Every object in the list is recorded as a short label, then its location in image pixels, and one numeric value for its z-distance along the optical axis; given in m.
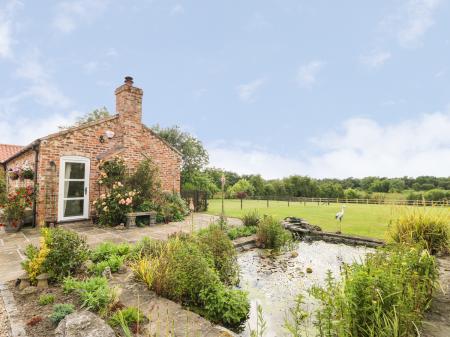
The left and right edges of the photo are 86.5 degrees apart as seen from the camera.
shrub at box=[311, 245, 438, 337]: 2.05
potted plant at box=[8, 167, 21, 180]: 8.75
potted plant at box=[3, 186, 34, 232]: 7.63
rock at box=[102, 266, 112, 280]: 3.91
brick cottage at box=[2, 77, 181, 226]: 8.38
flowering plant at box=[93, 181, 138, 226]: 8.62
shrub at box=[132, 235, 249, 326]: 3.17
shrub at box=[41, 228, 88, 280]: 3.70
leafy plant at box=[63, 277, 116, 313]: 2.87
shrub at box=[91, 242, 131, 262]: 4.68
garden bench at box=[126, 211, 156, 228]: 8.61
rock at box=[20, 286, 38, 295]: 3.37
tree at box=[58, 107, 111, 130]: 25.16
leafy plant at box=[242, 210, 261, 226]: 8.80
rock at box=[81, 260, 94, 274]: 4.08
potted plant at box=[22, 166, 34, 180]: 8.46
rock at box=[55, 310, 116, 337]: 2.19
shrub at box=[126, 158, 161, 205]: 9.49
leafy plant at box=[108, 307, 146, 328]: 2.57
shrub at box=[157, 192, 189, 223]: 9.89
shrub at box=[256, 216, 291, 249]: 7.01
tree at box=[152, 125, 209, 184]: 24.30
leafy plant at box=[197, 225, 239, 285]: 4.44
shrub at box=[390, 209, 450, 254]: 5.16
